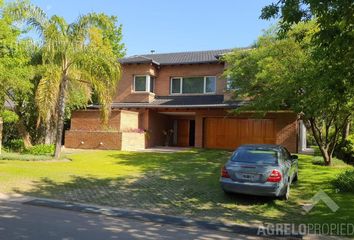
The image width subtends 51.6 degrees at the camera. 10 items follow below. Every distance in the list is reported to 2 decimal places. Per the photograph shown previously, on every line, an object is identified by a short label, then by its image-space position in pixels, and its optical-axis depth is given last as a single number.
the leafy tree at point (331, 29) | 7.20
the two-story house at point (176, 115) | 24.53
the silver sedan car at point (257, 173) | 9.74
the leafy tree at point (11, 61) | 16.92
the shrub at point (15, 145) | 21.83
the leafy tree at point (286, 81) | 14.65
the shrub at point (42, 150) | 18.79
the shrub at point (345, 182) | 11.51
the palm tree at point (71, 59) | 16.55
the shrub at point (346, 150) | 22.23
